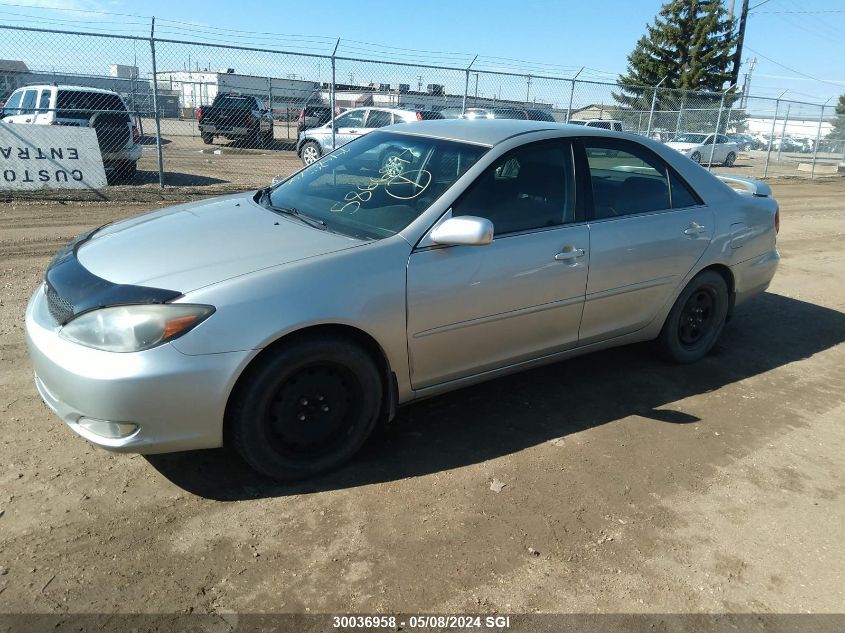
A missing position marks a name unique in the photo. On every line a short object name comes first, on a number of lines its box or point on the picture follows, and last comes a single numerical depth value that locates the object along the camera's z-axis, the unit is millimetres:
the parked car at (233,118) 21609
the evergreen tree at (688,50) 41125
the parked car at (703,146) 23500
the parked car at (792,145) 29822
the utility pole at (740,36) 32000
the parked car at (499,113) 14758
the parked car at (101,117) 11211
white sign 9680
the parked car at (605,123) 18542
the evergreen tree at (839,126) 25053
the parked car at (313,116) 23422
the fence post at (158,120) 10097
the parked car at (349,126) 14852
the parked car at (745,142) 27942
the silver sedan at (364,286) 2688
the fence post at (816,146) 22320
